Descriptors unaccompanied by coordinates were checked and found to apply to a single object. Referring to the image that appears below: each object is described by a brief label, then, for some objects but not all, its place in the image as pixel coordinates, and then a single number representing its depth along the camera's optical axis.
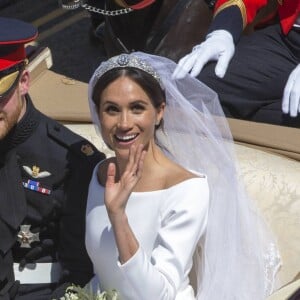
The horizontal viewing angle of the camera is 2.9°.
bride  13.85
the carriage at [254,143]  14.30
